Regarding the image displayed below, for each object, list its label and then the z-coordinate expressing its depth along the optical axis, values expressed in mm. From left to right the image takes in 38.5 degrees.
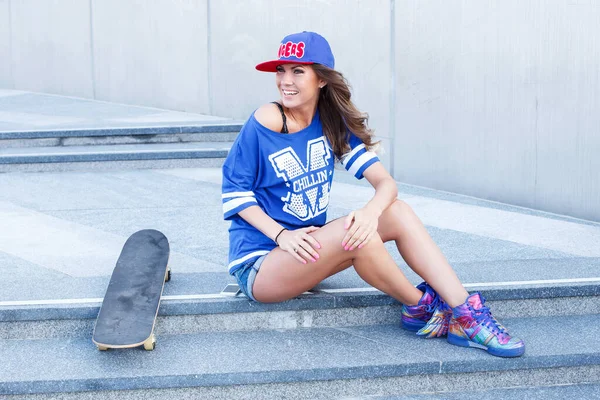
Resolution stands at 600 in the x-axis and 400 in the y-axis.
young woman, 3248
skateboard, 3275
